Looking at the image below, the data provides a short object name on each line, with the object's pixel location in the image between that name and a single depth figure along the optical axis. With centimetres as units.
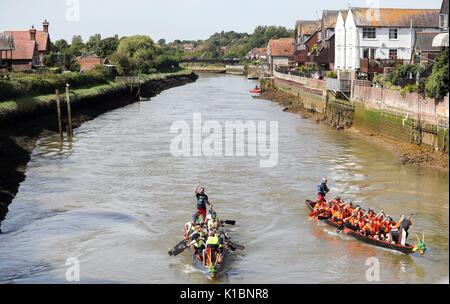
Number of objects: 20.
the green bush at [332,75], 6812
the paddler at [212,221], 2376
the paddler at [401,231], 2389
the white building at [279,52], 13888
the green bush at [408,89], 4603
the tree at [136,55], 11000
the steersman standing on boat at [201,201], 2742
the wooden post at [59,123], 5329
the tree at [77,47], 15586
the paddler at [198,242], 2306
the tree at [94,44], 14948
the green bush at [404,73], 4966
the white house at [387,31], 6981
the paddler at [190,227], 2464
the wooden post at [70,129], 5547
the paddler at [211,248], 2221
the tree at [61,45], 15590
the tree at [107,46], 14048
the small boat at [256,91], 10900
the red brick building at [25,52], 8506
